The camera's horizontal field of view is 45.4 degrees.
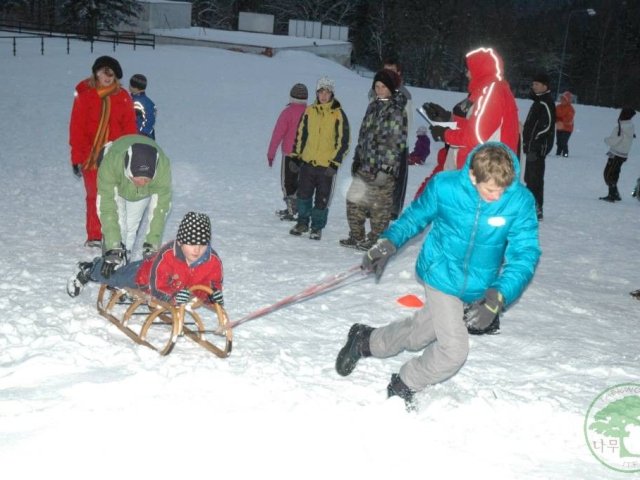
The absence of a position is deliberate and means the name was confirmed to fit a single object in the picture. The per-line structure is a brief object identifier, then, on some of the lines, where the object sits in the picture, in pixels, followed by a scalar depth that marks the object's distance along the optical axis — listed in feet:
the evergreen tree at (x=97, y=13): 153.38
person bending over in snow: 19.47
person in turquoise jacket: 13.46
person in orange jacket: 66.59
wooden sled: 16.58
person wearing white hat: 28.45
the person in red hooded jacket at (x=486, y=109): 22.08
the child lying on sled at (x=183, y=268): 16.70
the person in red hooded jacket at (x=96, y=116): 25.12
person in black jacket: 35.53
